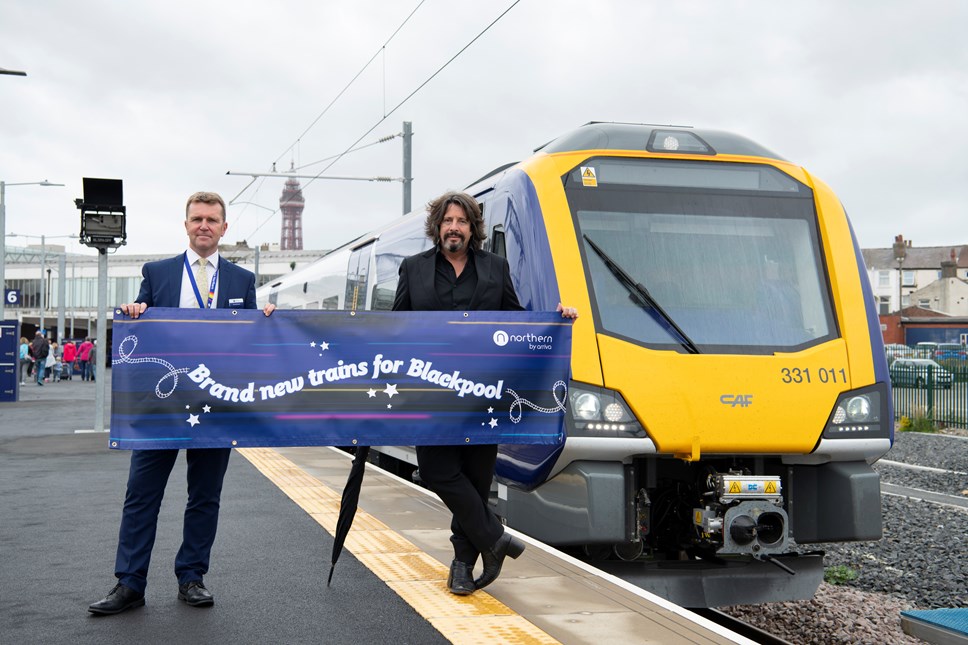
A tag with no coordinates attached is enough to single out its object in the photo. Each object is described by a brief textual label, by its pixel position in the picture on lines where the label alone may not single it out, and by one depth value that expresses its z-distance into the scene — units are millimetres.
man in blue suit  4875
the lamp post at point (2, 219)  37906
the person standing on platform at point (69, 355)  44803
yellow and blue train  6324
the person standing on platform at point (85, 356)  43031
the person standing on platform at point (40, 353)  36938
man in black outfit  5133
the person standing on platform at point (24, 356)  41406
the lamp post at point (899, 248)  93375
